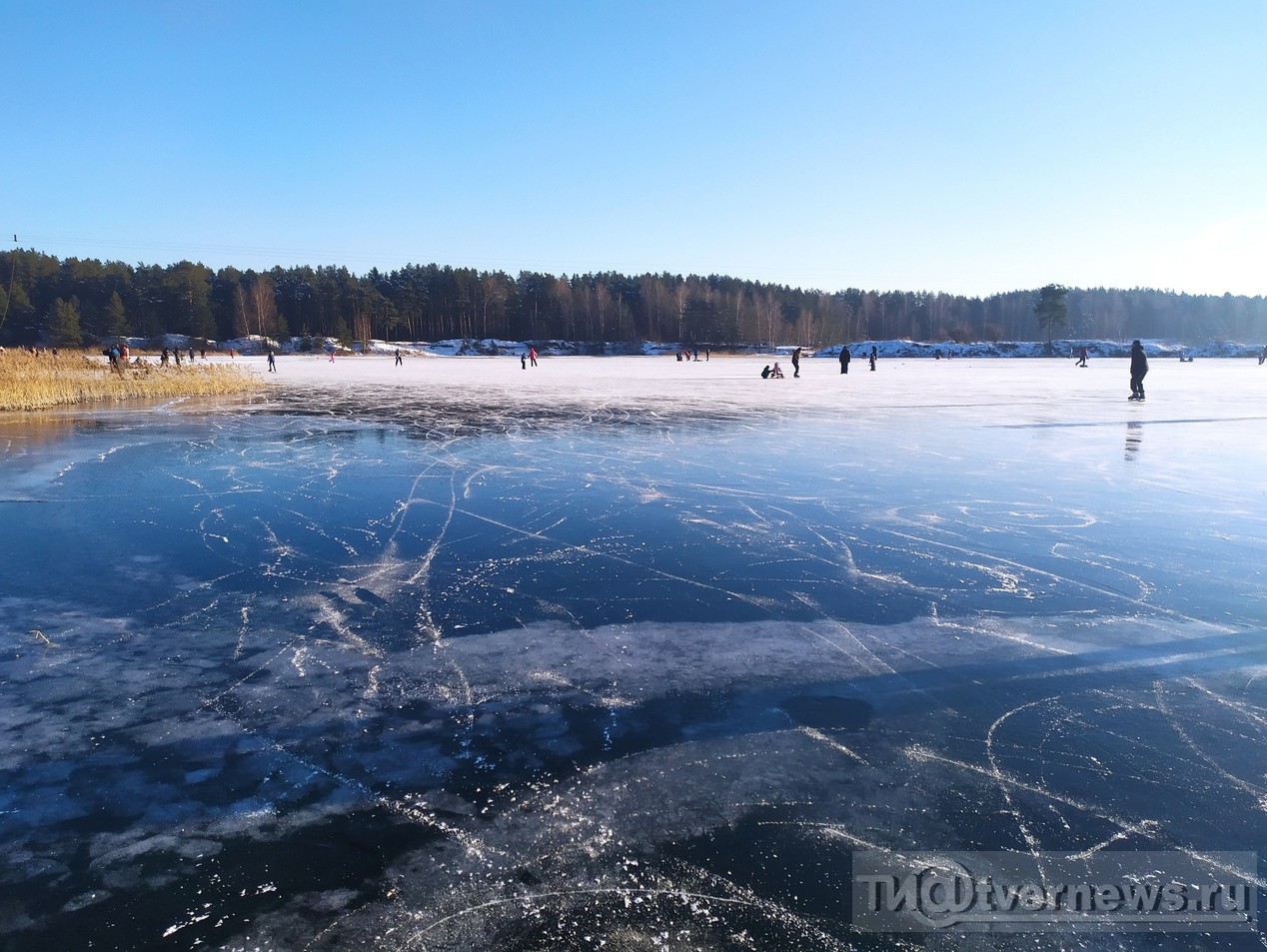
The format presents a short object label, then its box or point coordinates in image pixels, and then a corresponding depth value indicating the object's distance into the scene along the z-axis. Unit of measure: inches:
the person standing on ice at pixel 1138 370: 674.2
